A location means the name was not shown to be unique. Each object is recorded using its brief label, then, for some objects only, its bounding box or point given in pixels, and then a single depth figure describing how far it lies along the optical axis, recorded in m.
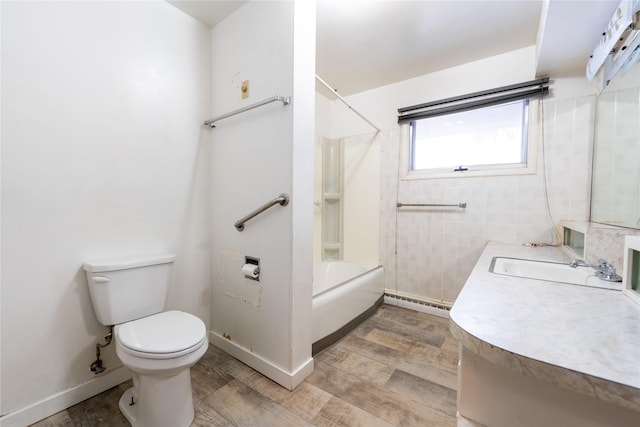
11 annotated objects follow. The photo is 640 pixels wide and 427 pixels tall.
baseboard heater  2.38
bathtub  1.75
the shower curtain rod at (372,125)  2.52
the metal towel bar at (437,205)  2.28
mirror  1.26
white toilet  1.08
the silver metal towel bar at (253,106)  1.40
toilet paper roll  1.56
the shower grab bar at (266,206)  1.41
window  2.07
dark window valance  1.97
